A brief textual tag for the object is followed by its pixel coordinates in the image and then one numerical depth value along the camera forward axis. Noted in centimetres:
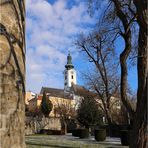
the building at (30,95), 6129
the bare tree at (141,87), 562
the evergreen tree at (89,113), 2934
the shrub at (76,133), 2131
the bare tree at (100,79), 1901
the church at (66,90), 4742
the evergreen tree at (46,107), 4039
